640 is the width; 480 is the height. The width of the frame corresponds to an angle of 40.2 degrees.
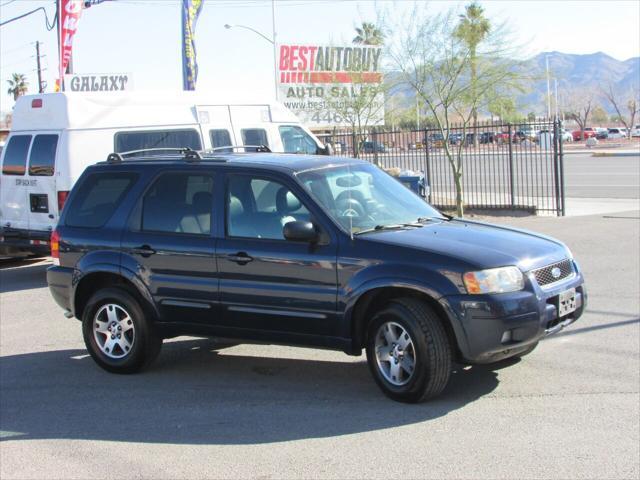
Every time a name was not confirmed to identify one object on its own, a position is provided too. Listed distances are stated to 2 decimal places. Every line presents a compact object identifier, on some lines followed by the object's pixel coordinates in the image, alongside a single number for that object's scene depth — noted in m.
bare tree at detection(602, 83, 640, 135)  92.61
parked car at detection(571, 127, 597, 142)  79.33
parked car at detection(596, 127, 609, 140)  79.88
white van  12.98
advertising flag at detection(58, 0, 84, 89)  27.19
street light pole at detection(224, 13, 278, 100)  42.81
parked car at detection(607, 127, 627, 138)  80.75
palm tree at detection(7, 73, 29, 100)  85.81
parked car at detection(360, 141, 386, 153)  24.82
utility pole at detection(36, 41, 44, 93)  63.65
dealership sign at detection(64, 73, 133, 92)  36.04
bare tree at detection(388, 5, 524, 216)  19.20
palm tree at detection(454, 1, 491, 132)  19.23
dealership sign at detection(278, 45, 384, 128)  27.45
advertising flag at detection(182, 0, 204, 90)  27.89
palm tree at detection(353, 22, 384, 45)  20.54
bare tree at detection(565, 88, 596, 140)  121.47
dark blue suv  6.10
